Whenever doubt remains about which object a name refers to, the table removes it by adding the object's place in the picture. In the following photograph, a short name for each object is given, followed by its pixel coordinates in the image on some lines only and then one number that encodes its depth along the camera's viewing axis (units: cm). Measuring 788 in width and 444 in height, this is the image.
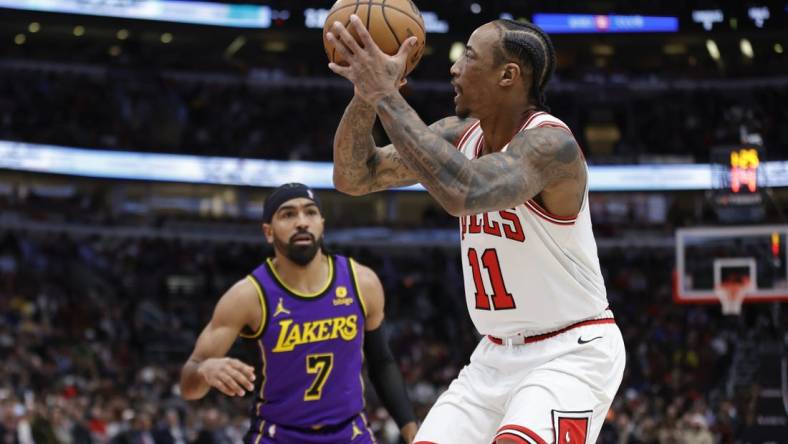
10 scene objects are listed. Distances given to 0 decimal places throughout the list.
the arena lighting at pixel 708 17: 2725
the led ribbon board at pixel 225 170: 2525
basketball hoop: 1424
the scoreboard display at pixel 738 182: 1405
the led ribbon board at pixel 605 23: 2725
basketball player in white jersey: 390
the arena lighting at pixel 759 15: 2691
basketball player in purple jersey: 603
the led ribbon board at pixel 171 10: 2536
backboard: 1395
